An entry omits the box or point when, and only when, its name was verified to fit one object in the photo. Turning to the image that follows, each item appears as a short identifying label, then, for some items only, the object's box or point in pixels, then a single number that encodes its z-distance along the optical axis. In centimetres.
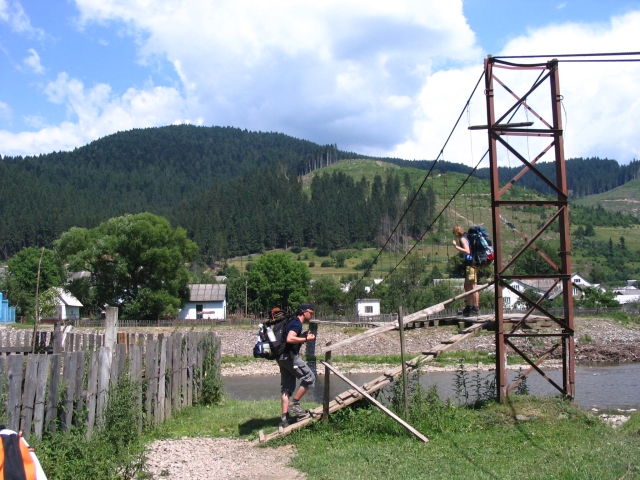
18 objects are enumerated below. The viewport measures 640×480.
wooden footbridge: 1051
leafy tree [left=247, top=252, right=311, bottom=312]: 9112
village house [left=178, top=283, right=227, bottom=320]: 8344
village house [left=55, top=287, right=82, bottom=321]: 7590
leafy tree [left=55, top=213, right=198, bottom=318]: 6531
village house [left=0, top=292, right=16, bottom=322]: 6116
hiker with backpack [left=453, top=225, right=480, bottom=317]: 1316
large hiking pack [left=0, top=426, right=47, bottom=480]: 414
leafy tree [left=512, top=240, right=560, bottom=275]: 5506
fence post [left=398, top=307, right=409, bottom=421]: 1052
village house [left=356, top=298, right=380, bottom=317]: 8019
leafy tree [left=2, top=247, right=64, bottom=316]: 7831
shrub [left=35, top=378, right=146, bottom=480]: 733
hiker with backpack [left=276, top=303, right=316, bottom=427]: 1066
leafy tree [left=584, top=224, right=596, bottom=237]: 16788
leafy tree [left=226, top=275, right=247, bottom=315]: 9606
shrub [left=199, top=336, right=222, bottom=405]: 1538
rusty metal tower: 1216
